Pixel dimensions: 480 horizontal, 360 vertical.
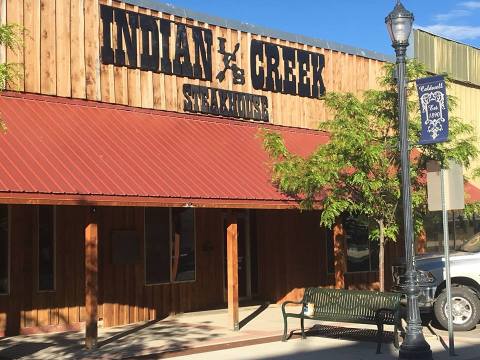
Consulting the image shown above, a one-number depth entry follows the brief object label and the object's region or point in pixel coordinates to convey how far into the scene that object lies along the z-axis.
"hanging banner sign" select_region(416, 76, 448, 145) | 10.57
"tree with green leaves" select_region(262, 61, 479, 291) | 12.12
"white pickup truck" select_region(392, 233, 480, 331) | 13.04
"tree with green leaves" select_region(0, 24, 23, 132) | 8.30
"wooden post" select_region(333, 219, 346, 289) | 15.87
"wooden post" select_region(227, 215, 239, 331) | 13.09
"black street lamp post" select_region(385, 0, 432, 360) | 9.64
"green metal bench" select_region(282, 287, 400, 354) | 11.11
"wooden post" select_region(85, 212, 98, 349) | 11.16
